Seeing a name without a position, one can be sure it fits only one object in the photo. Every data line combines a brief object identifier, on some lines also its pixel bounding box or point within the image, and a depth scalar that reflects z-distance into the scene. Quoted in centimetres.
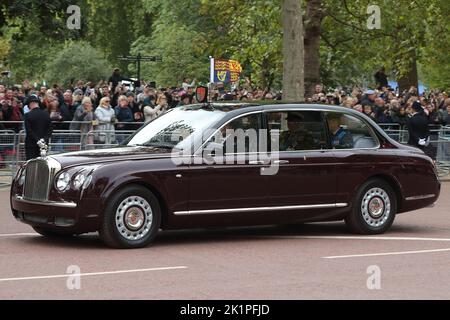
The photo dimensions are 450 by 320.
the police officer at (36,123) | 2127
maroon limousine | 1263
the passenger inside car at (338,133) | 1448
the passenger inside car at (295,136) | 1398
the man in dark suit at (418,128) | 2433
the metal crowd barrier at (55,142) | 2255
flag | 3812
